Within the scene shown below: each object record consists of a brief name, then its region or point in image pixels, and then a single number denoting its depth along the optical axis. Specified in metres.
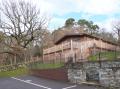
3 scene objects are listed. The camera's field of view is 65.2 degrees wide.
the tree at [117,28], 21.92
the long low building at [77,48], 11.21
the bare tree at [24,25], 19.21
